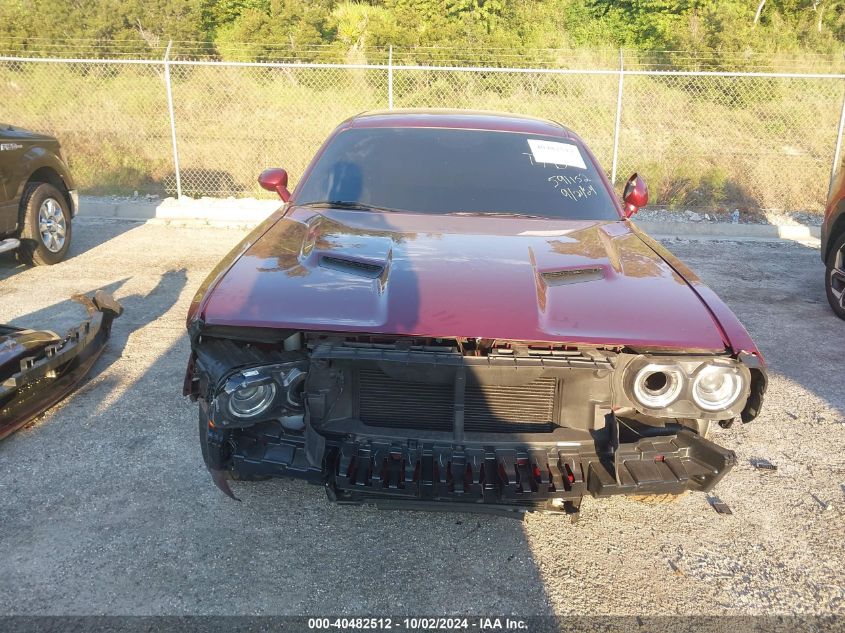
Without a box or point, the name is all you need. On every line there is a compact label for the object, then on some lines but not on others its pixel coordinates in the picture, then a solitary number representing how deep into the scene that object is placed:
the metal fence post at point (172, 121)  9.79
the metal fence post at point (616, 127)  9.80
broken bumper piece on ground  3.64
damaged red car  2.46
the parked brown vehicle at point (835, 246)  6.14
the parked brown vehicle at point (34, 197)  6.46
